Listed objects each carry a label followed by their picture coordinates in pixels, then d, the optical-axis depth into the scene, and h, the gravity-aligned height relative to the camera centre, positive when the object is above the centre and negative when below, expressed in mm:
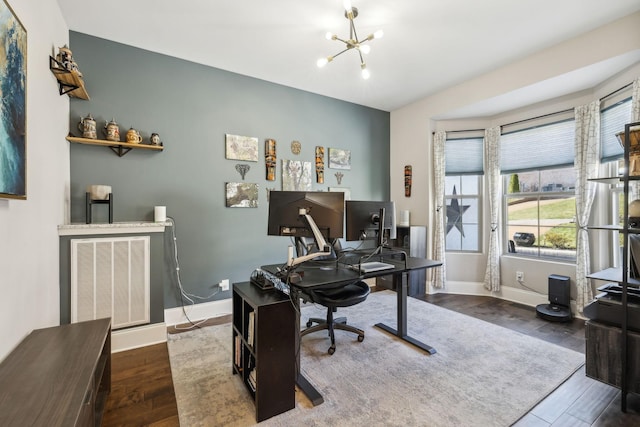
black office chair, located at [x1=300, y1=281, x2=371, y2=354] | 2354 -744
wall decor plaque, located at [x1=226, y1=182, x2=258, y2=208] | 3404 +238
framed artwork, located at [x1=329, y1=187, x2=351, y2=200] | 4284 +365
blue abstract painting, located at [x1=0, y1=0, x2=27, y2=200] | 1261 +541
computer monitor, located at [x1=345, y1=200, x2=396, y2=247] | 2258 -67
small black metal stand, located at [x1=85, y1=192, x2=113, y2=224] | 2445 +112
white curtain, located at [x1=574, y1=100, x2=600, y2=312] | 2992 +398
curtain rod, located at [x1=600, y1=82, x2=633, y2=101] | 2673 +1213
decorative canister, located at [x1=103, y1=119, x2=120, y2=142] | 2650 +803
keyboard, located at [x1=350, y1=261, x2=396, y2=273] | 2158 -440
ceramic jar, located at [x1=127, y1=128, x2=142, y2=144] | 2736 +771
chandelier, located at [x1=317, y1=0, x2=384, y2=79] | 2225 +1504
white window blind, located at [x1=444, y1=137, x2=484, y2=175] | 4188 +862
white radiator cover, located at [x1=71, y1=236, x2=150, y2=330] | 2326 -569
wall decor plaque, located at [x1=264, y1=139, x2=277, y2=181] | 3631 +728
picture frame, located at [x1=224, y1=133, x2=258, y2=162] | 3389 +828
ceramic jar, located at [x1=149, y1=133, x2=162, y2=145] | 2887 +785
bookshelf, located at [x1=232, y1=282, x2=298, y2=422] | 1634 -834
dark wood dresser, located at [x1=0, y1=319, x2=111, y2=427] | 989 -702
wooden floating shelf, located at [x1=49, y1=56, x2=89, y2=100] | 2090 +1102
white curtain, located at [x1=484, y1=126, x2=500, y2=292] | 3928 +51
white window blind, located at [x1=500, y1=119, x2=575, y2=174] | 3378 +839
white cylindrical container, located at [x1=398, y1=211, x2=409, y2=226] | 4441 -107
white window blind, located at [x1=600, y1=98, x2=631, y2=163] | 2746 +885
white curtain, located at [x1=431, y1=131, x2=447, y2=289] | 4207 +1
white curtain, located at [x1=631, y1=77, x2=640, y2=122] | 2479 +988
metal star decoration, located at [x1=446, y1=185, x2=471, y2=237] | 4359 -25
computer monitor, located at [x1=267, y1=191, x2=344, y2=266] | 2061 -5
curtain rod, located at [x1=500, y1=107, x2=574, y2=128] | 3324 +1223
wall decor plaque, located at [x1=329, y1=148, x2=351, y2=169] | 4258 +853
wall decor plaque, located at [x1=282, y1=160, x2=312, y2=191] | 3797 +536
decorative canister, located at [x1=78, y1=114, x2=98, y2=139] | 2568 +817
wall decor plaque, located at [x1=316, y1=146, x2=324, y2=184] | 4102 +717
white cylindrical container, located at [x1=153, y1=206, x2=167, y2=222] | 2834 +4
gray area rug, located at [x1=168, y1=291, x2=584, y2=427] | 1685 -1233
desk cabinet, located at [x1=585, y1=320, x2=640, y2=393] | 1734 -950
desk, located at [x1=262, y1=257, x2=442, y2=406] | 1860 -472
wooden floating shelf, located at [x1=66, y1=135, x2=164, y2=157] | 2536 +684
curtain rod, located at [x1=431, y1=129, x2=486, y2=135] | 4173 +1244
